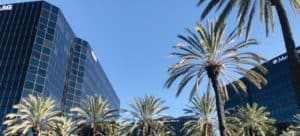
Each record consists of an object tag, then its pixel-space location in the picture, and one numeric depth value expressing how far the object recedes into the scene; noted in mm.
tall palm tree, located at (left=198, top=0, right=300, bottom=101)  12976
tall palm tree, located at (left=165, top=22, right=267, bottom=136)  21448
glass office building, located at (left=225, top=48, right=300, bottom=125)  71281
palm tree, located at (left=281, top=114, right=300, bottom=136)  36291
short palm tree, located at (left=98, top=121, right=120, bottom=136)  34302
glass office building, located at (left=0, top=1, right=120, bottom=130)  48739
